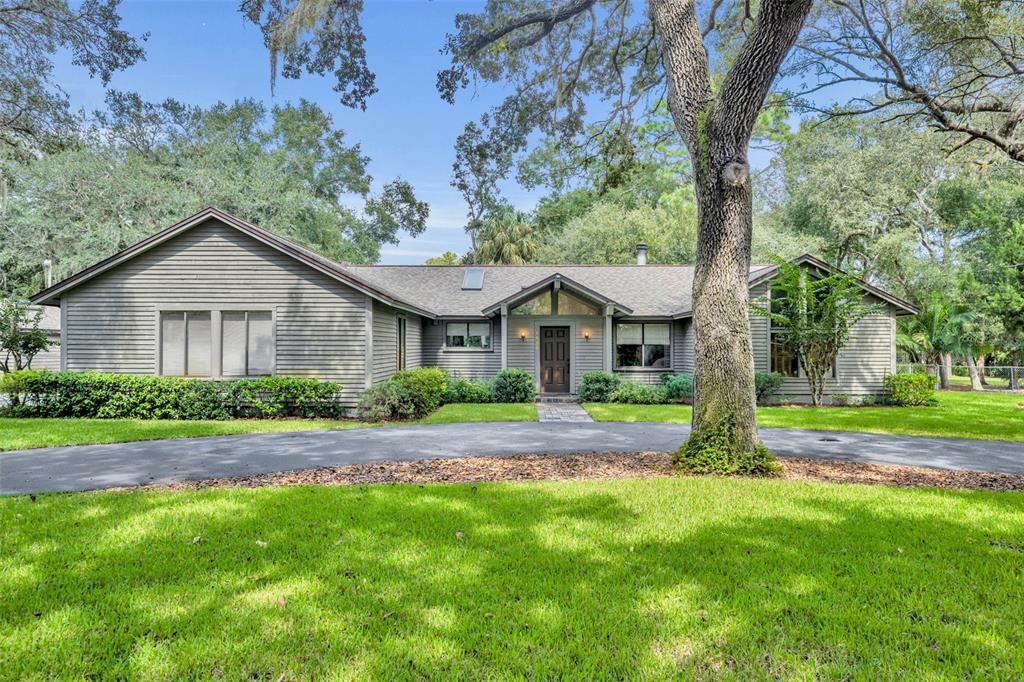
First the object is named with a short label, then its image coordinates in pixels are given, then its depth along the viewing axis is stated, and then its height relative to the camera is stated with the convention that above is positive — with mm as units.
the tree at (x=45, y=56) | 11688 +7070
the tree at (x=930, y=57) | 9625 +5843
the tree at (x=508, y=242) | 36312 +8213
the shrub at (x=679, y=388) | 16250 -906
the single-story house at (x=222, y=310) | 13016 +1316
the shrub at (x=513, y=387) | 16281 -818
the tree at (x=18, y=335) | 14539 +839
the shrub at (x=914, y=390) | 15828 -1032
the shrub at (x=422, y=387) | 12586 -641
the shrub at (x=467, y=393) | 16266 -983
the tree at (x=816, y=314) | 14570 +1183
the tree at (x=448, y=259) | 47466 +9295
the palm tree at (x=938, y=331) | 22516 +1068
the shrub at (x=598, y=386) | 16469 -827
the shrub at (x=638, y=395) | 16219 -1104
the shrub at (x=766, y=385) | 15755 -816
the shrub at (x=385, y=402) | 12047 -919
